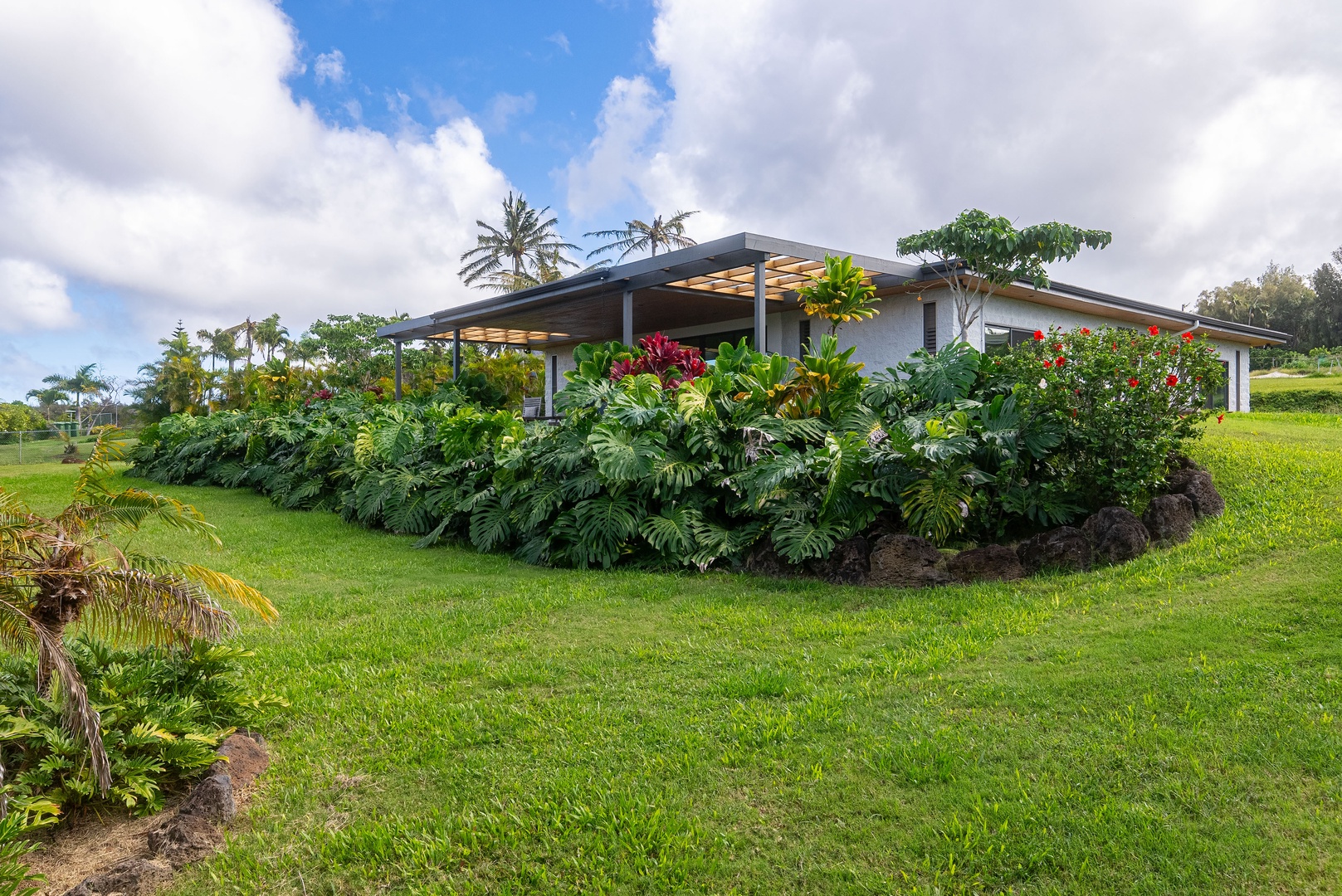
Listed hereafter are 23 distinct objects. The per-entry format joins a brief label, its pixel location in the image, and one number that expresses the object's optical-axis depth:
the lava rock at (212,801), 2.60
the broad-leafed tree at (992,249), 10.59
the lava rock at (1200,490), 5.51
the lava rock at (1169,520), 5.13
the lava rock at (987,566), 5.11
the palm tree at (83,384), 41.84
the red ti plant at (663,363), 8.05
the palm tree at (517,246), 36.75
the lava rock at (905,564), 5.16
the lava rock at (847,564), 5.36
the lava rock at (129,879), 2.26
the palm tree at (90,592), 2.49
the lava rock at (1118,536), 5.02
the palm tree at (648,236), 35.09
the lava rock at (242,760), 2.86
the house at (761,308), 10.92
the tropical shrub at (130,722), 2.58
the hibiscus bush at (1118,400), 5.34
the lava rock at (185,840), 2.44
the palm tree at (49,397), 44.84
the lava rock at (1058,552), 5.07
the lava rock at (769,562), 5.67
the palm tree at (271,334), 48.97
